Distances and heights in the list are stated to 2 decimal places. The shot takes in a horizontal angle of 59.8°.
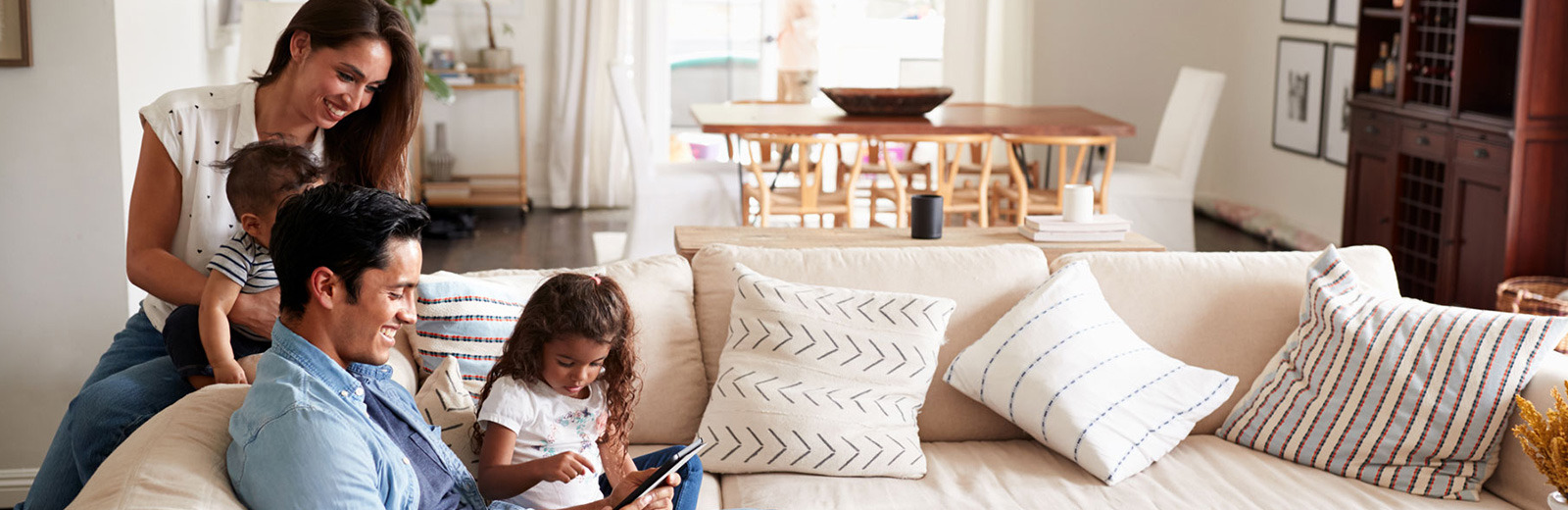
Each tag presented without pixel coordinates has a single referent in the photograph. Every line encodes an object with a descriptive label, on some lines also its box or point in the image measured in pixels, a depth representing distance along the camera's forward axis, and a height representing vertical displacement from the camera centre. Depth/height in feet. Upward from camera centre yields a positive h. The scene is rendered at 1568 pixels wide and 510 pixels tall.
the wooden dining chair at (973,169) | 20.93 -1.43
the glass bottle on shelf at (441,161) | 24.34 -1.66
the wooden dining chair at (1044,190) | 18.07 -1.53
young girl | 6.59 -1.64
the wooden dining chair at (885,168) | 21.04 -1.42
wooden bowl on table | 19.16 -0.34
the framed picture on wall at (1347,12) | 20.90 +1.10
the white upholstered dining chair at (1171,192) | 19.48 -1.58
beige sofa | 7.95 -1.80
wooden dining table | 17.85 -0.62
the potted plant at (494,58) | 24.09 +0.18
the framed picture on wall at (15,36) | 9.70 +0.17
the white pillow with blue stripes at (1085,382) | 8.30 -1.90
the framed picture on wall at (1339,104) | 21.18 -0.33
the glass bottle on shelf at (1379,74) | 18.47 +0.14
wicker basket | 13.97 -2.18
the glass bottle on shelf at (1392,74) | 18.12 +0.14
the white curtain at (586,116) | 24.66 -0.83
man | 4.86 -1.08
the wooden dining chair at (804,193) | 17.63 -1.61
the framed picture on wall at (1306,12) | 21.89 +1.17
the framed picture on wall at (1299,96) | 22.15 -0.22
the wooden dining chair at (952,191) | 18.08 -1.58
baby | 6.47 -0.98
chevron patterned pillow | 8.15 -1.87
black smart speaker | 11.00 -1.13
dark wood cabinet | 14.83 -0.72
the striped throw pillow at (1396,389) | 8.04 -1.84
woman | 6.72 -0.47
